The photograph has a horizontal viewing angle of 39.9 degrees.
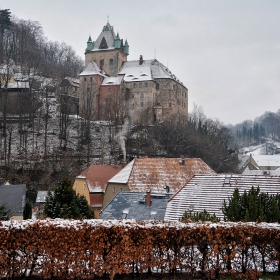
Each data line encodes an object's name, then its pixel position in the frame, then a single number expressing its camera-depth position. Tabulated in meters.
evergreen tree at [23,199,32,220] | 29.82
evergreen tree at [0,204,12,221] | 20.07
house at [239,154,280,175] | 85.75
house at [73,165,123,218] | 36.59
